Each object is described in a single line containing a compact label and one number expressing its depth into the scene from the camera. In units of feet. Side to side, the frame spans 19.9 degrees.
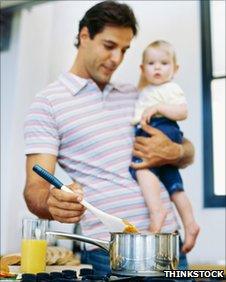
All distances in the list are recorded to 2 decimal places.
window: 7.90
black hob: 4.68
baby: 7.69
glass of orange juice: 5.57
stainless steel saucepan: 5.09
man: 7.20
